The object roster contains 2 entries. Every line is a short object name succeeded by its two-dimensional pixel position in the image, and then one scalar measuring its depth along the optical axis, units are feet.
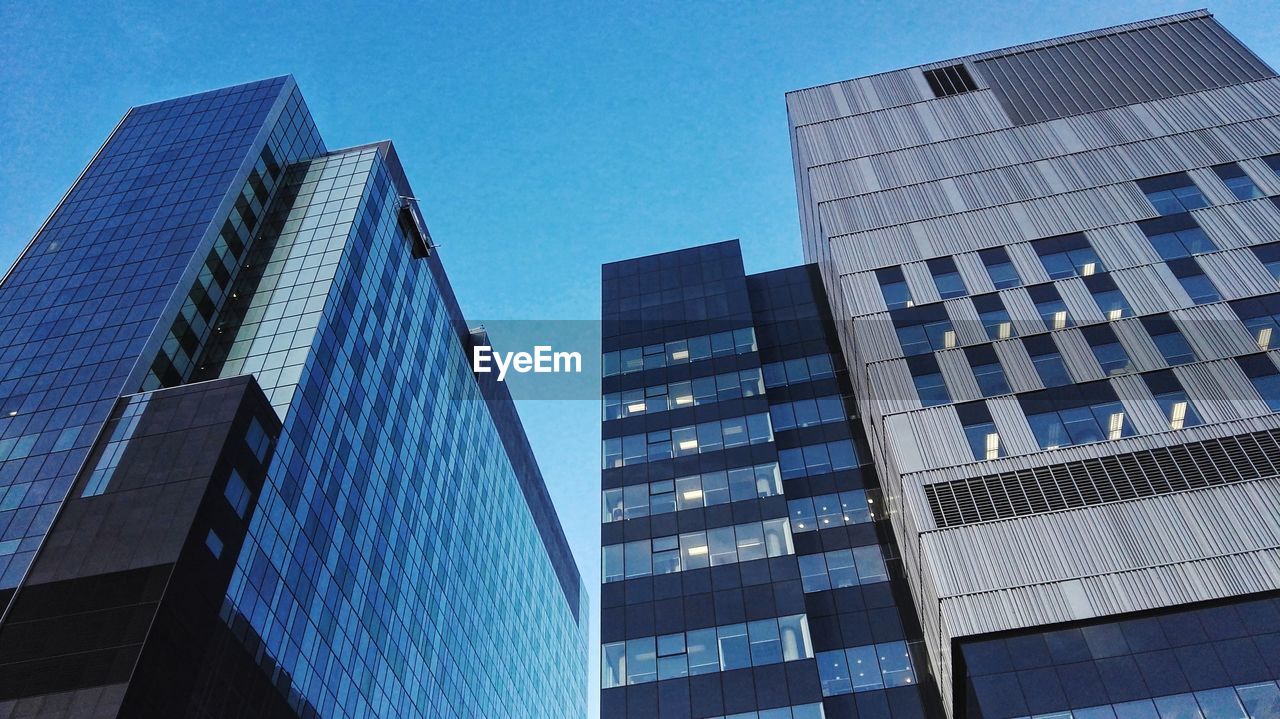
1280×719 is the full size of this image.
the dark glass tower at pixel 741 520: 158.20
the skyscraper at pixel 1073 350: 127.65
